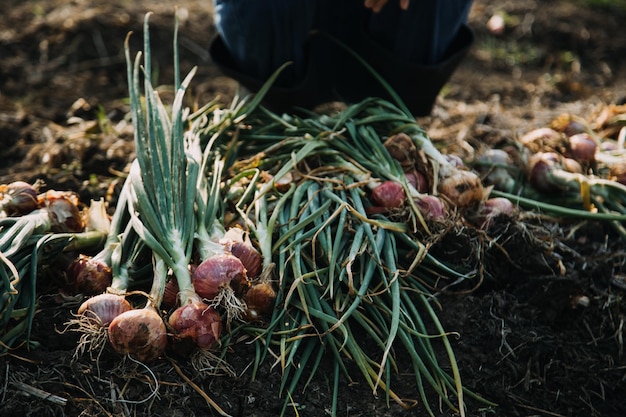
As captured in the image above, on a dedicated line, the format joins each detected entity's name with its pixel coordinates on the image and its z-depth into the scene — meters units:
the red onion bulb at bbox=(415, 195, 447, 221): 1.73
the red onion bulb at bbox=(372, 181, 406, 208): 1.74
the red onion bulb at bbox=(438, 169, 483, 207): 1.83
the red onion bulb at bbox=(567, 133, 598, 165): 2.19
